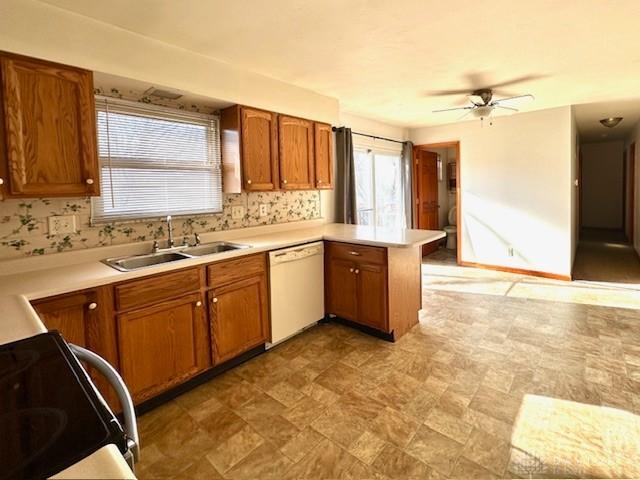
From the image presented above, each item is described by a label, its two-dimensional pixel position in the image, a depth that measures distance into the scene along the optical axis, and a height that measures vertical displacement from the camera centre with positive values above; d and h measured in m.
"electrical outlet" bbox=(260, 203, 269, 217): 3.44 +0.10
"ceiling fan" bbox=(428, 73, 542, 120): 3.41 +1.28
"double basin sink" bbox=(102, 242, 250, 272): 2.30 -0.24
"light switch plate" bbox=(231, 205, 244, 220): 3.18 +0.08
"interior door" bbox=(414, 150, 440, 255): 6.20 +0.43
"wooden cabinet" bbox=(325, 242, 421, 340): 2.89 -0.61
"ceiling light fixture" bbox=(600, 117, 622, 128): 5.32 +1.38
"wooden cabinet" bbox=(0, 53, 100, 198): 1.76 +0.52
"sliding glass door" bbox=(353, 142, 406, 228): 5.02 +0.49
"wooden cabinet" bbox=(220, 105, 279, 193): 2.89 +0.62
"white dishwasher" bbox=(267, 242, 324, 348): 2.83 -0.61
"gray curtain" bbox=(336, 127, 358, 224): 4.34 +0.50
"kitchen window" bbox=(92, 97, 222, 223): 2.40 +0.47
